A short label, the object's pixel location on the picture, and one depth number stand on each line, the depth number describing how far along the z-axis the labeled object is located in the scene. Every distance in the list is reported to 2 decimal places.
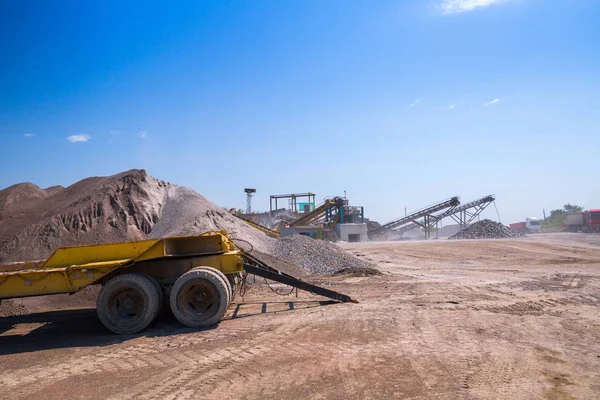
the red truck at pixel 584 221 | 37.28
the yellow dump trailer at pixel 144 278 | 6.36
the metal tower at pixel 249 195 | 38.97
